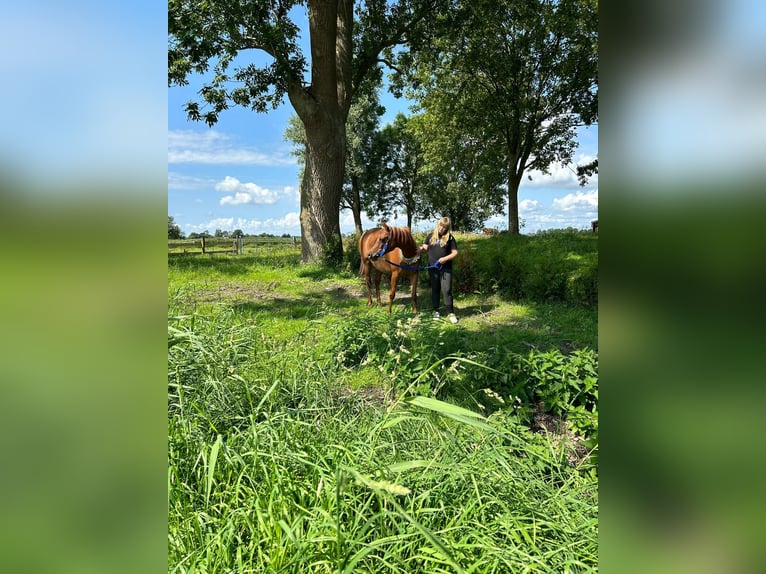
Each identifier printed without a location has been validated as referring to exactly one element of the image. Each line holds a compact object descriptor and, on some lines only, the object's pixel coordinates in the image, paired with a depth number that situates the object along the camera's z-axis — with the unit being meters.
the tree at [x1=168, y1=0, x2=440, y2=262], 10.11
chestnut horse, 8.12
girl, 7.39
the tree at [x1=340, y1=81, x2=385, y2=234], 25.94
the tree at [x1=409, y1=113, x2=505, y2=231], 24.16
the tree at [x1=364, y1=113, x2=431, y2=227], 31.22
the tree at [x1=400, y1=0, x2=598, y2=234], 16.30
